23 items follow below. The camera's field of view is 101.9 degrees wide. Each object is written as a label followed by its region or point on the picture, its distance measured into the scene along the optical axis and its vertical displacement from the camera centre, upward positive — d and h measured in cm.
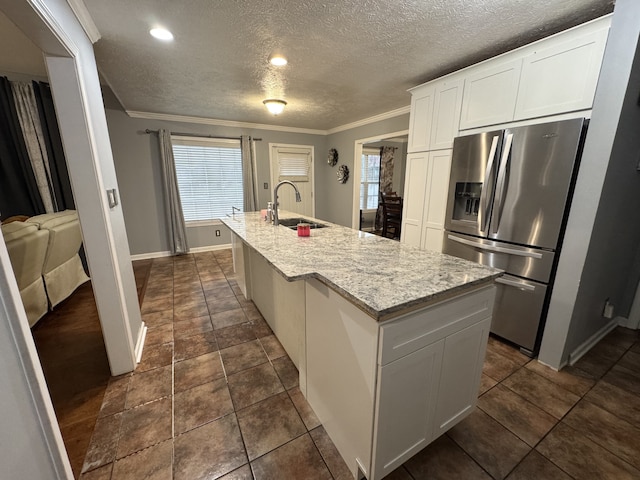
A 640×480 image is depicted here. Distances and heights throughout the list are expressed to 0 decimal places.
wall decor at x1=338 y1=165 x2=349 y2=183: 518 +17
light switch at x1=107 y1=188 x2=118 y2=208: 177 -11
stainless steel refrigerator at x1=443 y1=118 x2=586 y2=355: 174 -19
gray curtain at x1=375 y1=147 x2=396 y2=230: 682 +36
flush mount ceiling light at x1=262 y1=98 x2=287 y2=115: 319 +94
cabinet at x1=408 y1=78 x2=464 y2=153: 244 +66
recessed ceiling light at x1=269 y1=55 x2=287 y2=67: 227 +106
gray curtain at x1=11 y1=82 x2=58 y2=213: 311 +53
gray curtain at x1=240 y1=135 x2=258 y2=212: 483 +16
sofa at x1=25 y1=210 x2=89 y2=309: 248 -75
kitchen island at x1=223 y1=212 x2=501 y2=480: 99 -68
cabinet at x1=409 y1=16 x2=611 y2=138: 164 +72
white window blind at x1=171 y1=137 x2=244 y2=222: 457 +10
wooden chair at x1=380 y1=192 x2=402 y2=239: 512 -64
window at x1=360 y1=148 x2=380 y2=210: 674 +10
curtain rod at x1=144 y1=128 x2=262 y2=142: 416 +79
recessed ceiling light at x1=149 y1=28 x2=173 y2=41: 186 +106
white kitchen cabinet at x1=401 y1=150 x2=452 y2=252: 262 -17
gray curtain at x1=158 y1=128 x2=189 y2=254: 422 -29
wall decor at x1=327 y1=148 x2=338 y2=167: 545 +51
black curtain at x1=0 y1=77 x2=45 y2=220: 306 +15
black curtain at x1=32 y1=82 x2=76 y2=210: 320 +43
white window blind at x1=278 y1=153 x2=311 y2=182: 538 +30
